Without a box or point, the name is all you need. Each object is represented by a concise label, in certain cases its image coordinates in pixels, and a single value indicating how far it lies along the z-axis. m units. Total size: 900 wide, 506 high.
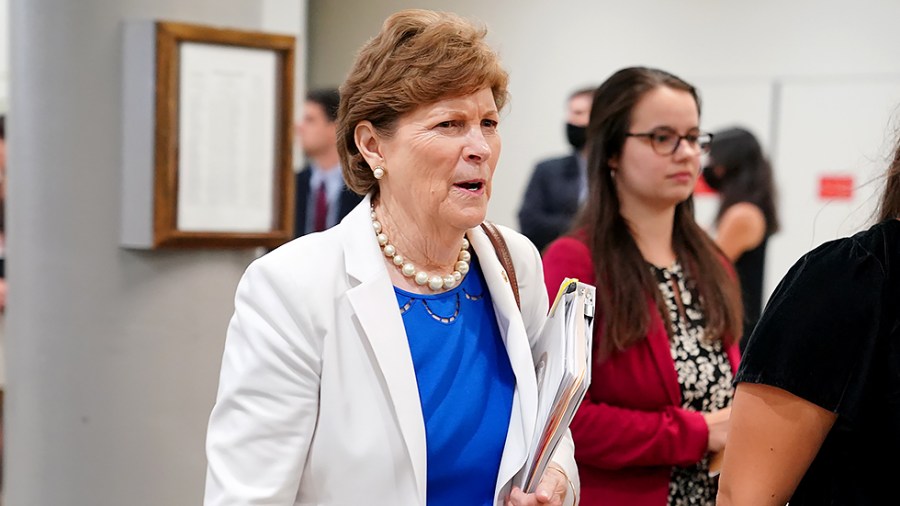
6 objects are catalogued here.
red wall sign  6.97
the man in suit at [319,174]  5.95
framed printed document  3.34
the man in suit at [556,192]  5.67
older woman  1.79
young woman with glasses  2.58
